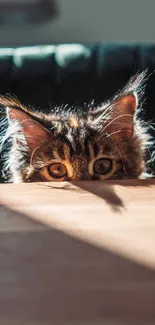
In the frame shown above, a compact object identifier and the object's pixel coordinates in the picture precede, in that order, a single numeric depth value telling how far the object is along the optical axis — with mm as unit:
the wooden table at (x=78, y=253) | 303
